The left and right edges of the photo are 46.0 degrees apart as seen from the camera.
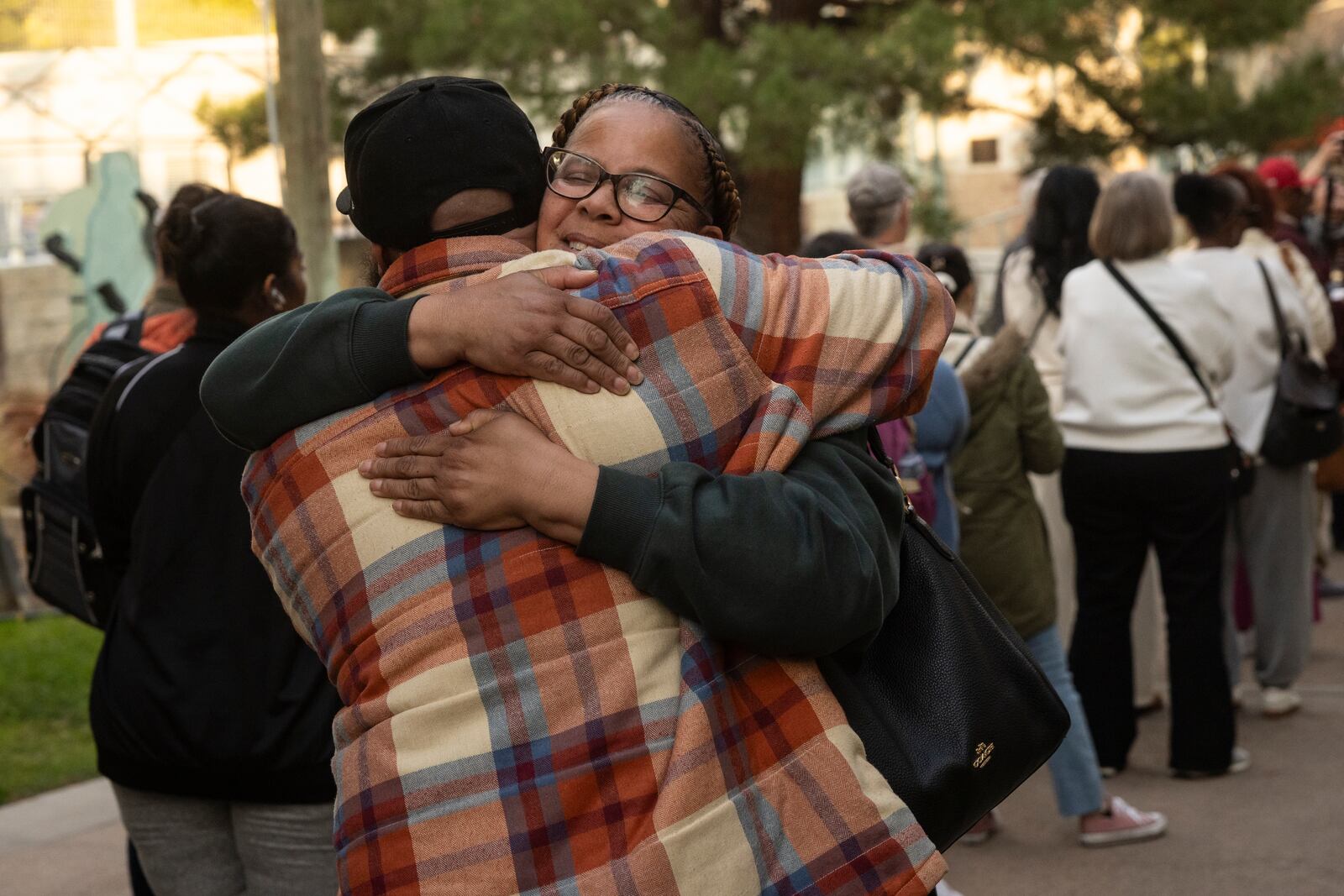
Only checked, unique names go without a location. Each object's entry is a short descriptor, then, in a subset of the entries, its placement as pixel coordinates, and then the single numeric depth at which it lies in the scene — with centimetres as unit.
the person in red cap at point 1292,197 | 792
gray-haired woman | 517
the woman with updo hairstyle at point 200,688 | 283
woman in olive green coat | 462
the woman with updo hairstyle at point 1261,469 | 592
